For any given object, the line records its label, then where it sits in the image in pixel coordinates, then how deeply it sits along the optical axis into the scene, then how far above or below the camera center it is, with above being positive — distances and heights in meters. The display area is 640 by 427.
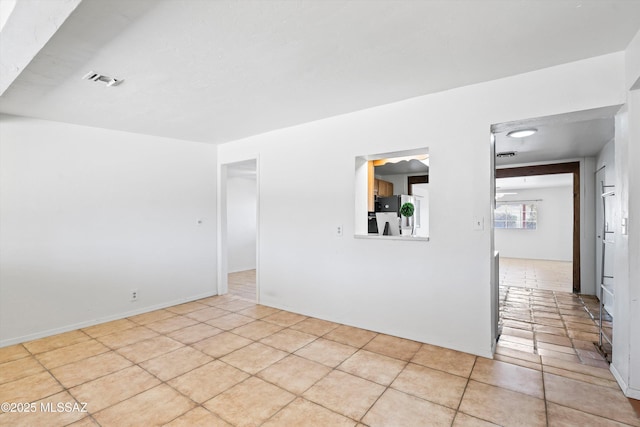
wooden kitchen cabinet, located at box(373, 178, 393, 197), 6.55 +0.57
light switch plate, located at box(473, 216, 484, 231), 2.76 -0.09
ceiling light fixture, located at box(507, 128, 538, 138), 3.78 +1.01
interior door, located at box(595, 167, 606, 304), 4.89 -0.20
